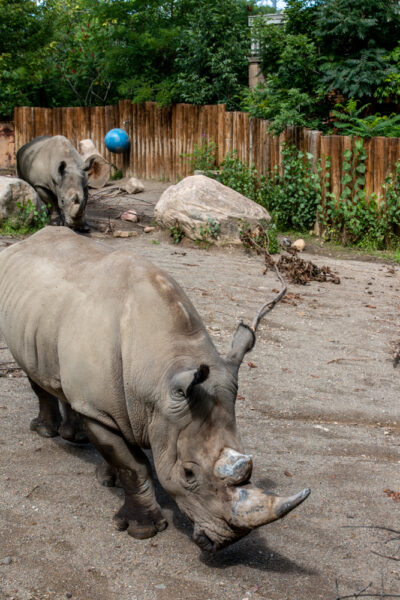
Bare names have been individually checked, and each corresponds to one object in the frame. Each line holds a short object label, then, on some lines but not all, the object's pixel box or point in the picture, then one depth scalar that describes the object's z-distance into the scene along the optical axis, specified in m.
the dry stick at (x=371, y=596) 3.56
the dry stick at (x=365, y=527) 4.25
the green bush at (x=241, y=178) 13.12
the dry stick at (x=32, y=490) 4.55
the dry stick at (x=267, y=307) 7.70
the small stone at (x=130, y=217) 12.73
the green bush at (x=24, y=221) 11.21
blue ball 18.19
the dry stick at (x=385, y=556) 3.97
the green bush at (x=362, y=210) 11.05
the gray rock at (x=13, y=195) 11.29
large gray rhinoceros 3.45
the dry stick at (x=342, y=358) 7.05
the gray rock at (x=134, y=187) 16.16
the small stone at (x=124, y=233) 11.62
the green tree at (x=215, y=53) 16.81
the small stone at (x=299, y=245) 11.20
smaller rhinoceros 12.00
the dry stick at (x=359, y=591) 3.59
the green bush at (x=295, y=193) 11.95
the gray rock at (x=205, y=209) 10.84
